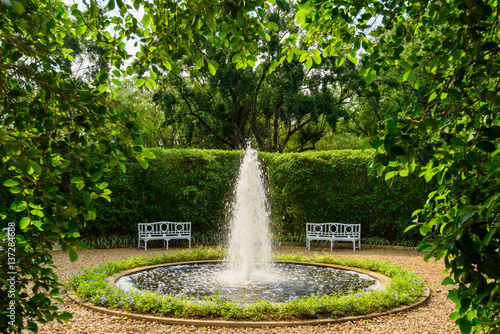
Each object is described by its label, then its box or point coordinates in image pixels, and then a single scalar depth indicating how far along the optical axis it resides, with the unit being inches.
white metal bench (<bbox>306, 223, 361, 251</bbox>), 414.6
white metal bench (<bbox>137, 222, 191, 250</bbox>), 408.5
